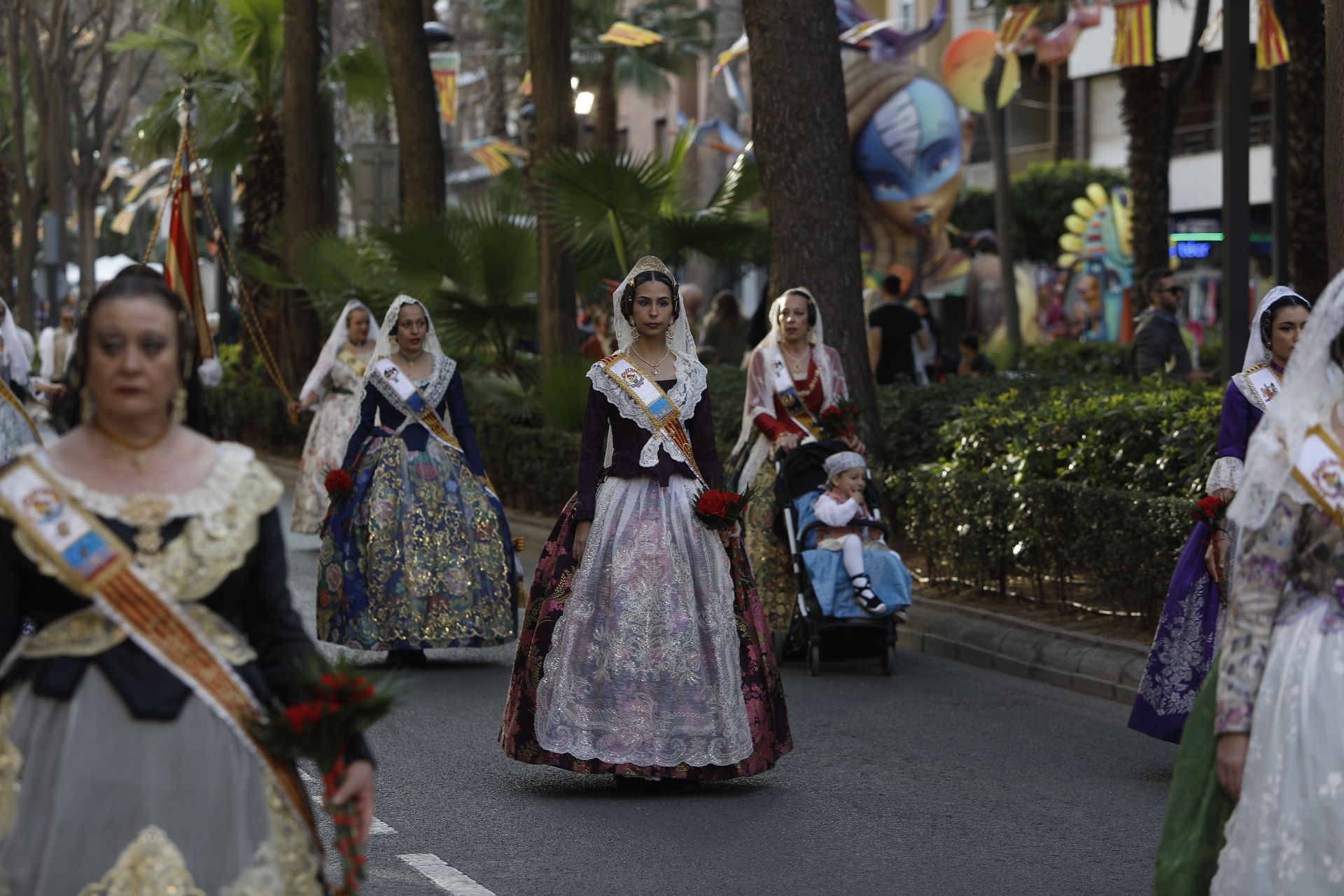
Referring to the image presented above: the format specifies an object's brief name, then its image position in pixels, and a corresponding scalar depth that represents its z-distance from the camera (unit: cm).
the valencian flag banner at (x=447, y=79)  3778
